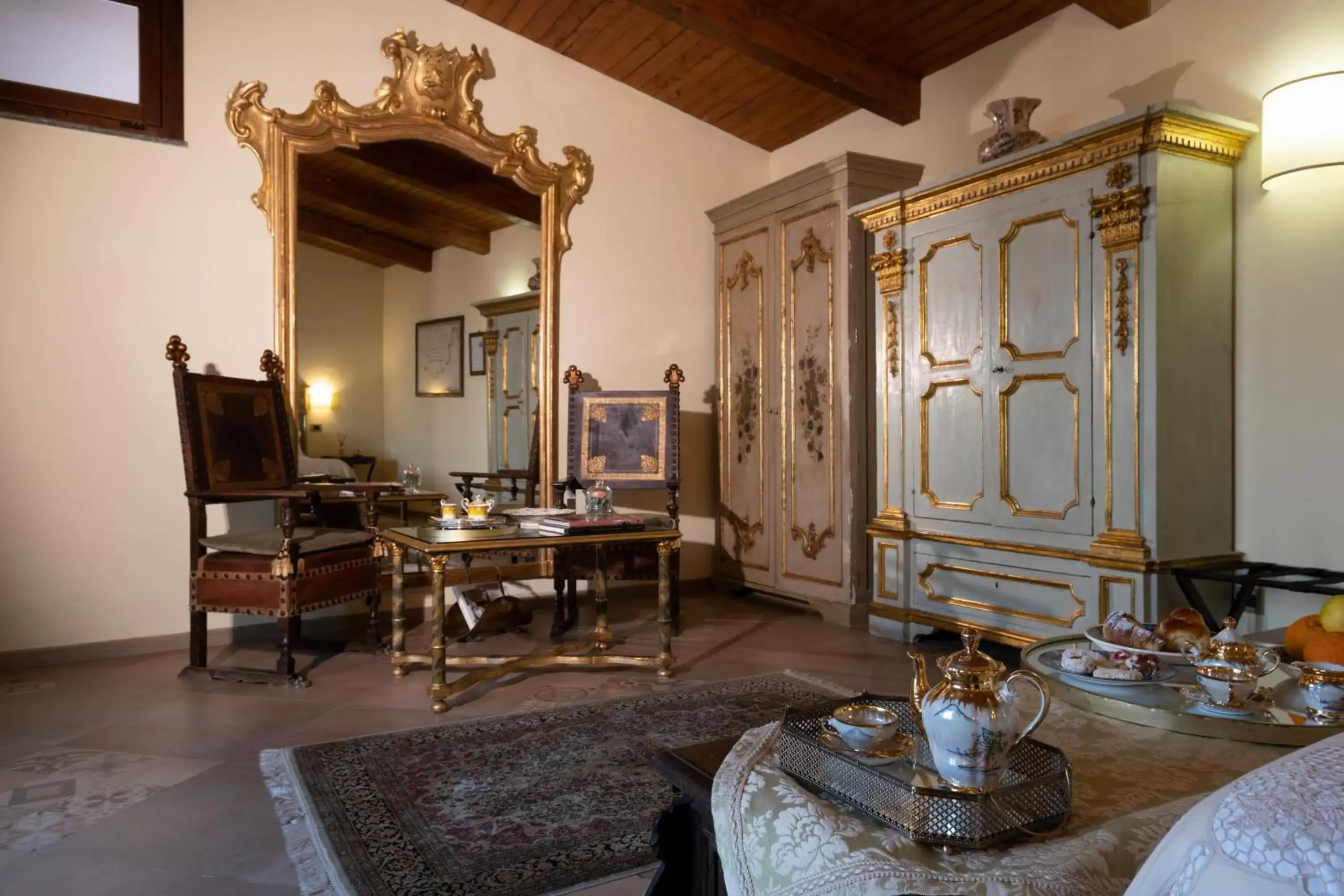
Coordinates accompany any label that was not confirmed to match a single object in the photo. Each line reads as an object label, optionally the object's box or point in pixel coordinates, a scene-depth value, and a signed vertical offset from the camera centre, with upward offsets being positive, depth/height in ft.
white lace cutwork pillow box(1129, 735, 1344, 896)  1.85 -0.89
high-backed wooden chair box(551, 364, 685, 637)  14.43 +0.01
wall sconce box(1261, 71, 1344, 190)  9.02 +3.31
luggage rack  8.98 -1.51
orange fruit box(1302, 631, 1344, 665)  4.79 -1.18
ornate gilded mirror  13.39 +4.25
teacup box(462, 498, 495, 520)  11.15 -0.87
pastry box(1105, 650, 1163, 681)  4.89 -1.28
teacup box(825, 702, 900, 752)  3.62 -1.21
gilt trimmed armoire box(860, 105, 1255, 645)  9.87 +0.76
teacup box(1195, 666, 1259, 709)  4.38 -1.25
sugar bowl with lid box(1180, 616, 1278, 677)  4.48 -1.14
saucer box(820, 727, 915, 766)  3.55 -1.28
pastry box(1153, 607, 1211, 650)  5.27 -1.17
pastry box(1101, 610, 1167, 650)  5.29 -1.20
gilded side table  9.53 -2.15
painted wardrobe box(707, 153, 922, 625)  14.32 +0.99
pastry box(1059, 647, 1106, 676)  4.96 -1.28
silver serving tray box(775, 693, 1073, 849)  3.01 -1.29
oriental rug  5.98 -2.94
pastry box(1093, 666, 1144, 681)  4.79 -1.30
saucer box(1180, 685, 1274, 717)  4.32 -1.35
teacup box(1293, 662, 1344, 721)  4.24 -1.24
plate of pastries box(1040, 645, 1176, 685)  4.81 -1.29
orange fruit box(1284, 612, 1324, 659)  5.32 -1.21
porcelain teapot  3.19 -1.05
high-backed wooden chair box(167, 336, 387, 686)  10.78 -1.25
